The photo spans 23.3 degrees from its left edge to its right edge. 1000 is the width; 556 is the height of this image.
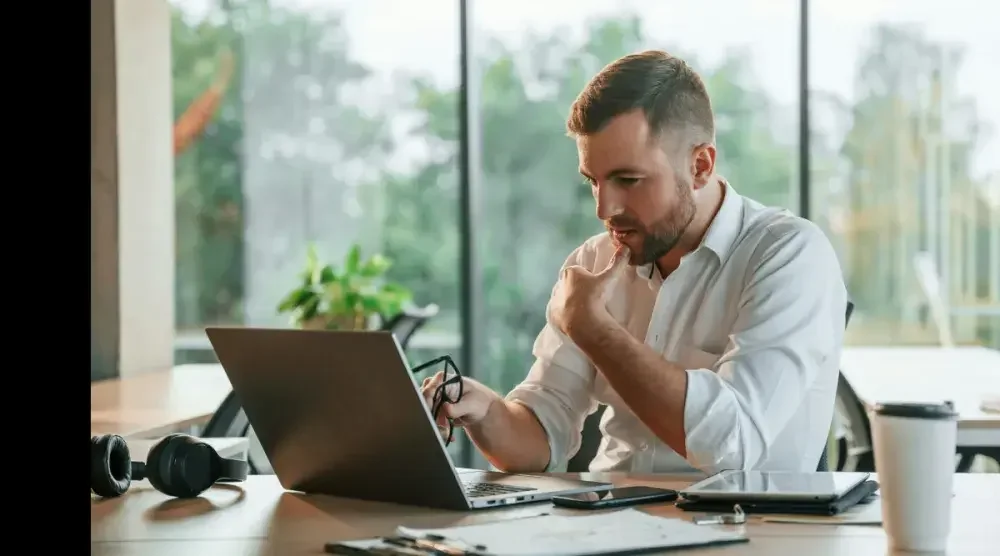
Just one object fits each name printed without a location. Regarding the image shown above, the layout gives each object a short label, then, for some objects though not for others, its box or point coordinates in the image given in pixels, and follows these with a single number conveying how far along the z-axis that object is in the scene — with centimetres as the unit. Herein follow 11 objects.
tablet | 342
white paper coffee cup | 311
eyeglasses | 386
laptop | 341
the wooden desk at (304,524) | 323
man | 396
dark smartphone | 346
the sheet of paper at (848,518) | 335
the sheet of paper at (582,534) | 312
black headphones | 367
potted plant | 738
